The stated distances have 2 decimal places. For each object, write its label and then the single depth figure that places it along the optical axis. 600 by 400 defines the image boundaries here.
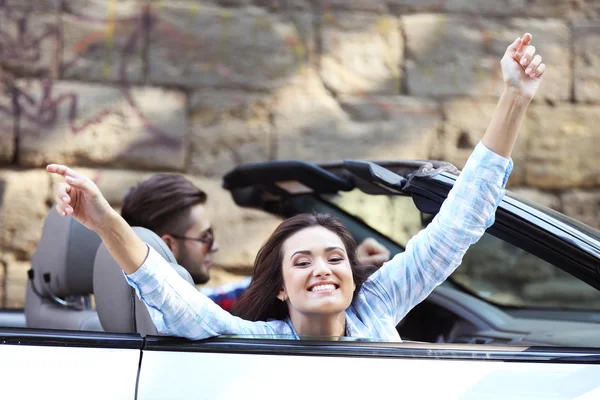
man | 5.49
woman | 4.60
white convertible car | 4.56
